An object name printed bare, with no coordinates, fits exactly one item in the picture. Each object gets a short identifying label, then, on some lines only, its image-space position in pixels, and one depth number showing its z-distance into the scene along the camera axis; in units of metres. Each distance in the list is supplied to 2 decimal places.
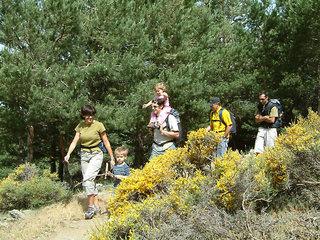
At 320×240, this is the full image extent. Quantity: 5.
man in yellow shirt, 7.13
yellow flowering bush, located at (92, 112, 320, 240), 4.31
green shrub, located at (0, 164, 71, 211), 9.37
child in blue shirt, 6.73
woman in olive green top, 6.39
